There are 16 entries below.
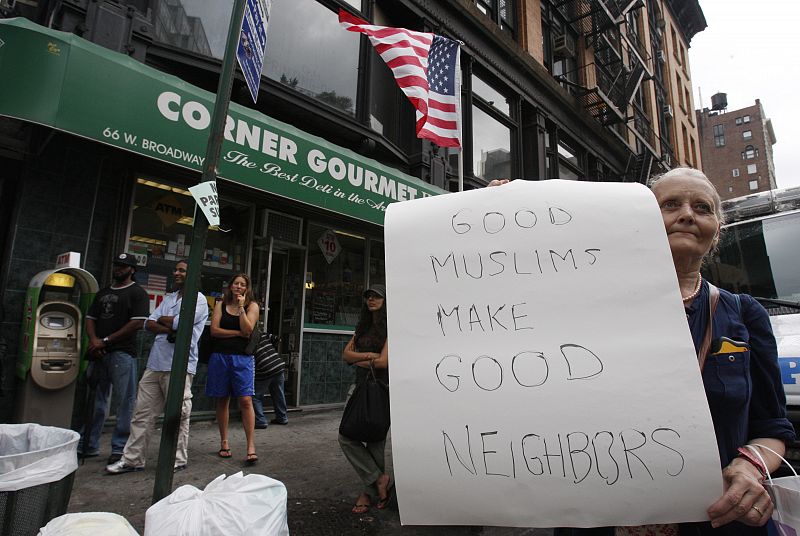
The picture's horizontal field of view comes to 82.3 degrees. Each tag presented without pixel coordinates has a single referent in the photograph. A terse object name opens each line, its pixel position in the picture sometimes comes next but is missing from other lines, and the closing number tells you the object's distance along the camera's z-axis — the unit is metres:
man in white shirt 4.34
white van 3.73
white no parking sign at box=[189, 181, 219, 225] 2.63
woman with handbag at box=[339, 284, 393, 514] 3.75
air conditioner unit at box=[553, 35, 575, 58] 14.94
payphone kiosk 4.59
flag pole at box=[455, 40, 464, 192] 6.07
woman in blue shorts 4.66
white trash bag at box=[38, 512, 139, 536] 1.65
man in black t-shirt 4.71
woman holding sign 1.18
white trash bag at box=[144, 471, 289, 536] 1.73
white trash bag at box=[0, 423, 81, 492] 1.97
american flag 5.83
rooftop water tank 75.19
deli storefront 4.27
